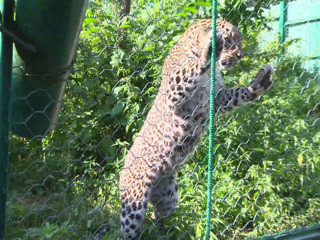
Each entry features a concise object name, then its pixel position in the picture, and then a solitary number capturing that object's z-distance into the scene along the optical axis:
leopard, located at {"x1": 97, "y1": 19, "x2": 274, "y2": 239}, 2.79
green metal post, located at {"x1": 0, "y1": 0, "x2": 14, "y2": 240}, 1.43
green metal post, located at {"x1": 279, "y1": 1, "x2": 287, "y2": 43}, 5.33
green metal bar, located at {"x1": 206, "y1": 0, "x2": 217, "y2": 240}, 1.98
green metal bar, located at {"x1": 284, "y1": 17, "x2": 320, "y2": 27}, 5.34
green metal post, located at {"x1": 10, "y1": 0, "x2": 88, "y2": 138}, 1.35
